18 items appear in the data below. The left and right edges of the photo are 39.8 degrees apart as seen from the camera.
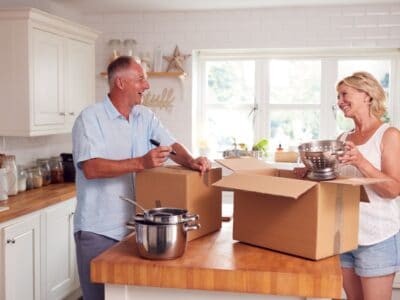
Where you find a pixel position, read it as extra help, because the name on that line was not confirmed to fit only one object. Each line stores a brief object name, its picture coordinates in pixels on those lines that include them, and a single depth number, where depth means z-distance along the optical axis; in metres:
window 5.34
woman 2.39
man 2.34
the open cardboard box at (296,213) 1.89
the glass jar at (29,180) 4.16
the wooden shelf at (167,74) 5.24
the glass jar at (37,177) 4.21
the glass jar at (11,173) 3.80
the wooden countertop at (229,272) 1.76
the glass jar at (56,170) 4.50
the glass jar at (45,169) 4.36
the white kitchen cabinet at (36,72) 3.86
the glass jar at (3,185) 3.63
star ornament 5.26
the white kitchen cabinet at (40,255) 3.31
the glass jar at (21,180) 4.00
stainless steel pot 1.87
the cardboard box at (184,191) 2.14
